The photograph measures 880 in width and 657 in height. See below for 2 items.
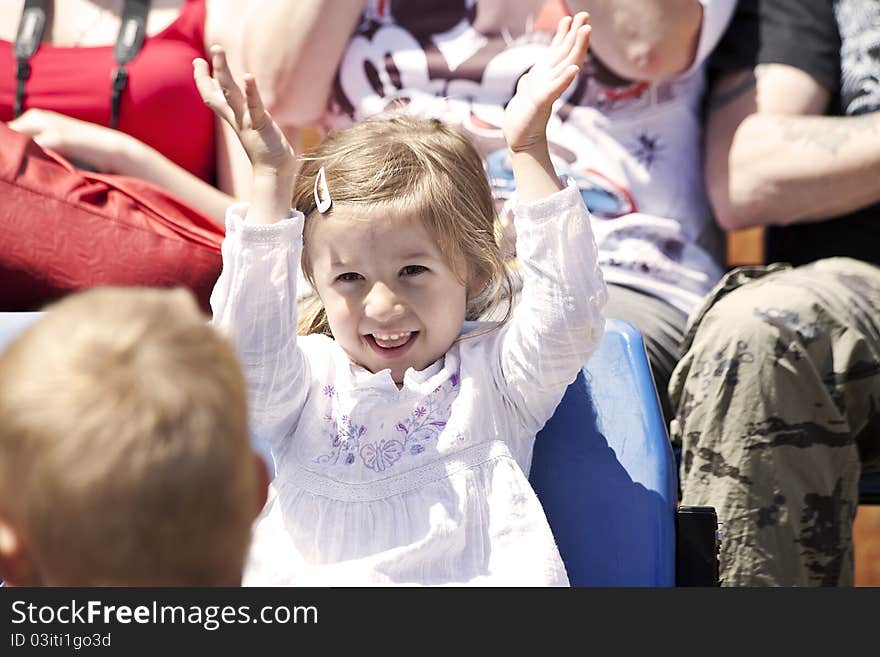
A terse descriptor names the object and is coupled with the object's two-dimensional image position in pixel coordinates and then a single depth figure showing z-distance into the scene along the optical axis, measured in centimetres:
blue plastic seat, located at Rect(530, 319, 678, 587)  347
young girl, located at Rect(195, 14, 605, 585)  341
